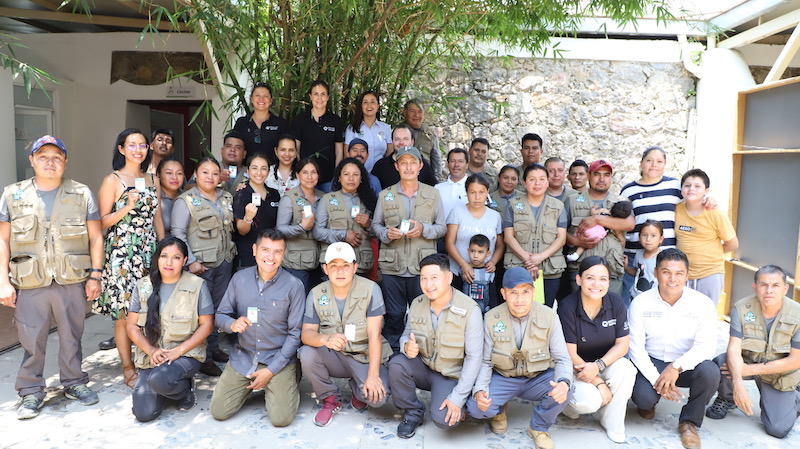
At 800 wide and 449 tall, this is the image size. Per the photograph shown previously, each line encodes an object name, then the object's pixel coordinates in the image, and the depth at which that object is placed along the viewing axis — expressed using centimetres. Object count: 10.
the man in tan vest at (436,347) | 289
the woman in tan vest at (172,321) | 307
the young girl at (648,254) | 370
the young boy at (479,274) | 359
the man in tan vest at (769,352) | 296
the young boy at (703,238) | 365
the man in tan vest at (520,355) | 285
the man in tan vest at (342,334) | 304
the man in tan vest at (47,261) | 297
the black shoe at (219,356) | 381
